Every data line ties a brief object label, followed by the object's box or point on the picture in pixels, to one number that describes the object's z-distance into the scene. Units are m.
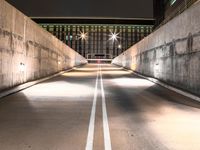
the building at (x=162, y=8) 78.71
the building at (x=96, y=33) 149.50
